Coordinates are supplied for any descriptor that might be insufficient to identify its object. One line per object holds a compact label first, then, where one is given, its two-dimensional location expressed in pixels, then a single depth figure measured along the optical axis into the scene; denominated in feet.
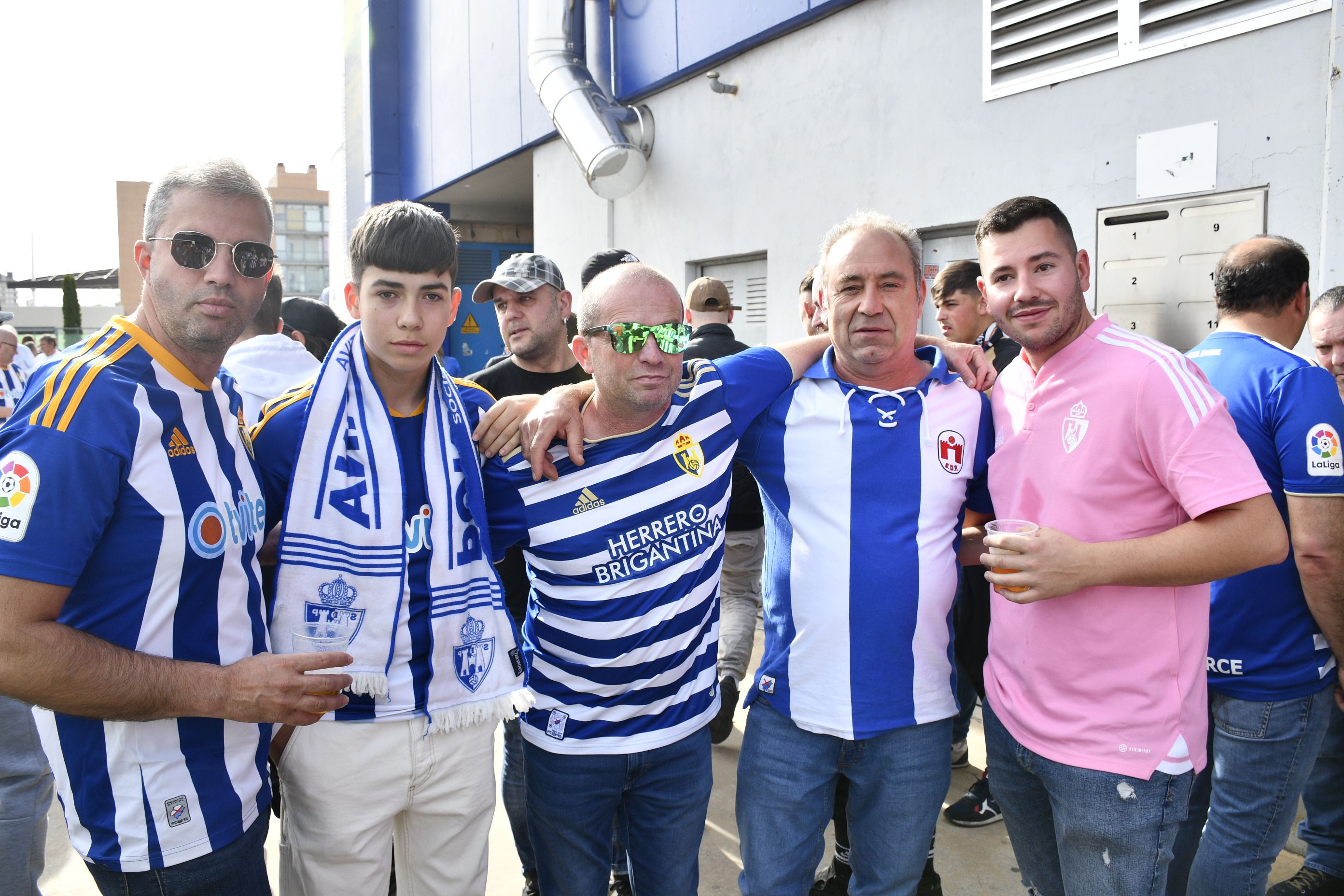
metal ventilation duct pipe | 25.13
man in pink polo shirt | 5.98
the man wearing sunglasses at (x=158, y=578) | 4.94
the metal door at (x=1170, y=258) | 12.43
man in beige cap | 14.35
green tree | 139.33
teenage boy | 6.22
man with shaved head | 7.01
